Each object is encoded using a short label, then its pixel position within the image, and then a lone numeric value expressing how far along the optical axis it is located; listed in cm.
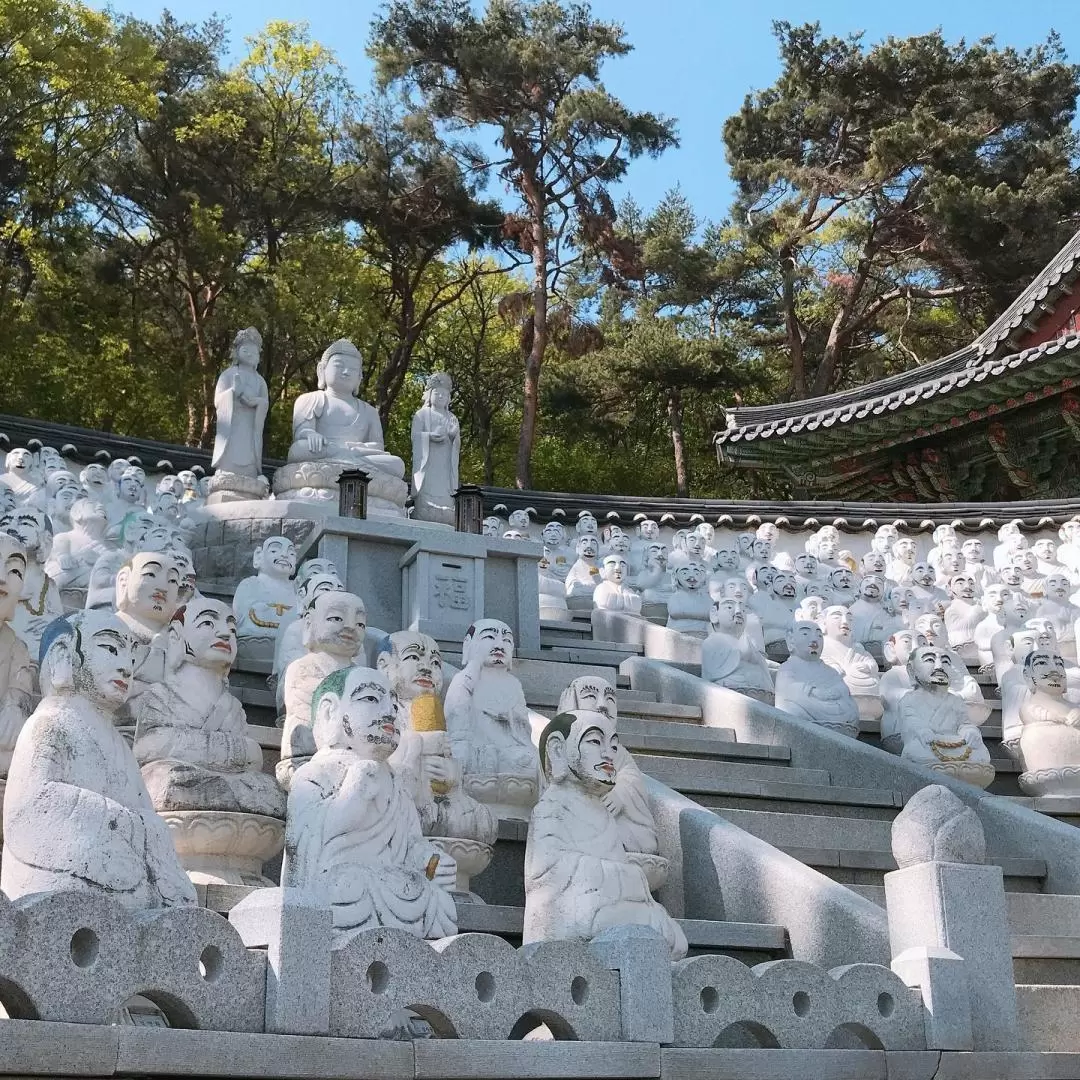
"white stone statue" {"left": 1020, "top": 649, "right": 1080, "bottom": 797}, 906
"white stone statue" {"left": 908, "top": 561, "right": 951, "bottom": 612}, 1593
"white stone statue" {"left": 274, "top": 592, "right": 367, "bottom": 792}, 688
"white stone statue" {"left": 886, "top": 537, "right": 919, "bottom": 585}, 1750
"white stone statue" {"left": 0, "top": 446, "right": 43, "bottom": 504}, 1499
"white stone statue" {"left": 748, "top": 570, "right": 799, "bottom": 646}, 1446
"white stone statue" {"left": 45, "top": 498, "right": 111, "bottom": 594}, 1154
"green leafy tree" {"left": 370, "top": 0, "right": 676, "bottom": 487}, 2703
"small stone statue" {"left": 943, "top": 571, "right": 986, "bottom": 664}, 1439
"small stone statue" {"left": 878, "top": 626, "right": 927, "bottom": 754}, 985
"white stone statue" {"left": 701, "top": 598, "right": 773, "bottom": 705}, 1100
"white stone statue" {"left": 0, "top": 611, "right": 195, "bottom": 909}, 439
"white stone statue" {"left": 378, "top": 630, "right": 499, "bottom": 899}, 607
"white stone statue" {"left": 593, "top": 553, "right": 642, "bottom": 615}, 1398
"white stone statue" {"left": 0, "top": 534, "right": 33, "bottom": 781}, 559
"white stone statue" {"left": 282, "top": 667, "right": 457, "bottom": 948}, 509
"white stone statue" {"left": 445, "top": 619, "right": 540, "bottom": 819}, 721
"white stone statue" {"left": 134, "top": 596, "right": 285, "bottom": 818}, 572
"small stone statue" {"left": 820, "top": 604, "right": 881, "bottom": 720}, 1103
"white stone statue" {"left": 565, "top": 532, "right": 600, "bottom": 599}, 1530
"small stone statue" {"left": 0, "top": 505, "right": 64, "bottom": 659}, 759
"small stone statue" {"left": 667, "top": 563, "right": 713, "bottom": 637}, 1373
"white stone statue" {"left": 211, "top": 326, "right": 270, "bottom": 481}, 1448
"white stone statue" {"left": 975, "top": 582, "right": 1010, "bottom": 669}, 1405
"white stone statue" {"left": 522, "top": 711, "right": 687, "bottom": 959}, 553
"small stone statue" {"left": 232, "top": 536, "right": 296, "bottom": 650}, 977
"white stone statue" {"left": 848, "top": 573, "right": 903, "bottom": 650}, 1409
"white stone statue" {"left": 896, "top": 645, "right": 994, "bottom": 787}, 923
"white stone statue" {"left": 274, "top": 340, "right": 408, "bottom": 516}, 1400
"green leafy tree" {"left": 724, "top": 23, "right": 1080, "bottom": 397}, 2623
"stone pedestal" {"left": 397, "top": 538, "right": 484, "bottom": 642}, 1066
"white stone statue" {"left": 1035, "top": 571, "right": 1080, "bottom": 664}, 1433
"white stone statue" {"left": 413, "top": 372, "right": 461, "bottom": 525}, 1378
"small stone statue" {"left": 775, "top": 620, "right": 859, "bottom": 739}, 1002
